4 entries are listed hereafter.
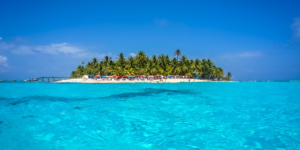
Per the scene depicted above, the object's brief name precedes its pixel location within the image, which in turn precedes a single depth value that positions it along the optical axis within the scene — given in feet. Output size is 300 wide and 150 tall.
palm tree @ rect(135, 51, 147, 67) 216.60
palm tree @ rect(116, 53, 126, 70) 215.51
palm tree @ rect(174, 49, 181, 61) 250.29
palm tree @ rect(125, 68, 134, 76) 203.70
